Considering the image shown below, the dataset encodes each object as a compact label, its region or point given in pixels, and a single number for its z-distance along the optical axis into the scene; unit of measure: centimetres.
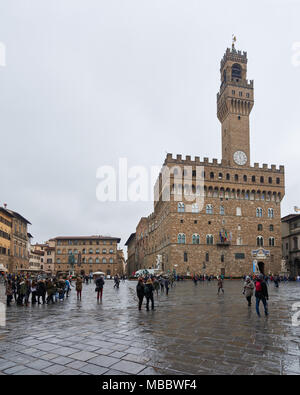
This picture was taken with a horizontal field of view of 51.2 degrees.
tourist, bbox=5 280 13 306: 1436
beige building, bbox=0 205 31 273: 5071
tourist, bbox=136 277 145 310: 1256
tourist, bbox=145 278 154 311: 1248
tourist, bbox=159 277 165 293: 2322
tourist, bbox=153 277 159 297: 1909
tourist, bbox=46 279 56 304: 1539
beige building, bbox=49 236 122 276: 8250
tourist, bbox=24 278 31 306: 1458
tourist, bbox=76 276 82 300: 1723
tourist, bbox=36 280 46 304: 1480
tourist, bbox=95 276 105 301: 1612
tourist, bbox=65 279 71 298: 1933
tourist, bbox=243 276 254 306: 1300
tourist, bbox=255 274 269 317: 1045
